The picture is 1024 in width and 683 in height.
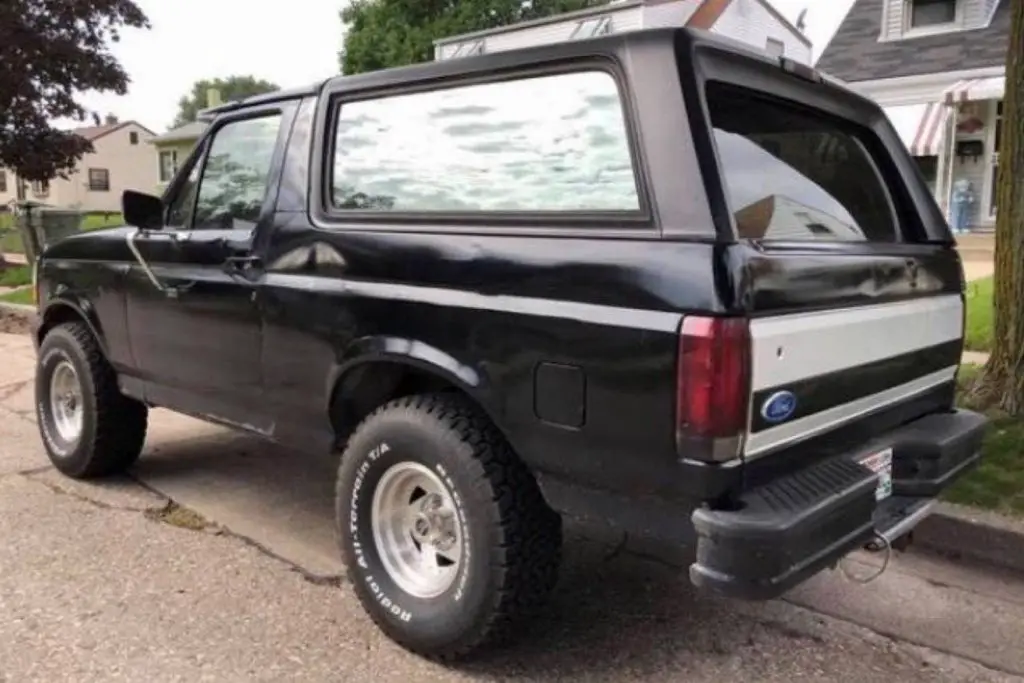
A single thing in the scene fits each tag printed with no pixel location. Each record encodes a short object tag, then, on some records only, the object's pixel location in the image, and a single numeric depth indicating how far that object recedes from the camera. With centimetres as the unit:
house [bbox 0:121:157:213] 5084
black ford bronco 236
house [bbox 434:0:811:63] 1680
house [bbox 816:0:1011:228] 1633
